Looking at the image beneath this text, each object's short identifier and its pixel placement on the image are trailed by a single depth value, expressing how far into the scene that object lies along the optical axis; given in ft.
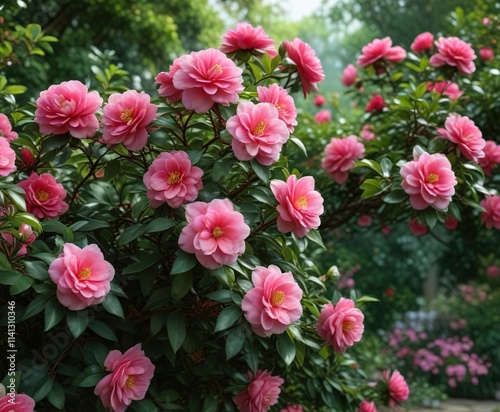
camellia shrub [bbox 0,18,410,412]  4.22
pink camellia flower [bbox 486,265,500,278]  16.30
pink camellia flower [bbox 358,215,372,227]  8.39
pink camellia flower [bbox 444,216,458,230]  8.19
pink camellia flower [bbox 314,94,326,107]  10.56
